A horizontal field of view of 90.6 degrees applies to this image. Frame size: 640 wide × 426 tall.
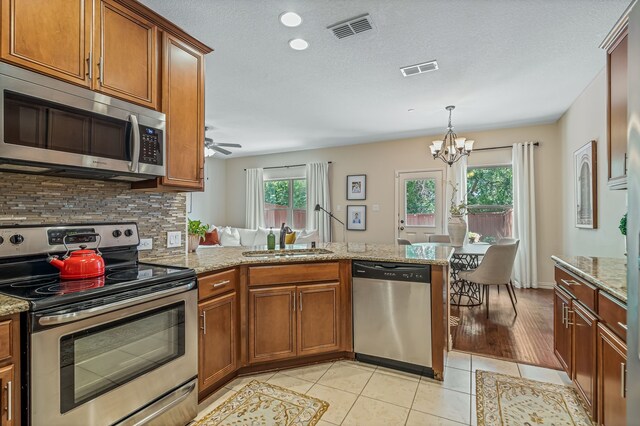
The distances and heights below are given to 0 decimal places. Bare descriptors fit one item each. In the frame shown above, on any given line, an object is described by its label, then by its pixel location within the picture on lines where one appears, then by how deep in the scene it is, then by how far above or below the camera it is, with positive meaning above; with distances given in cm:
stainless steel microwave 133 +41
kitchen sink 254 -33
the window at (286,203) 703 +24
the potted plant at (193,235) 259 -18
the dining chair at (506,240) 413 -37
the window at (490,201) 521 +20
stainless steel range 119 -53
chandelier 408 +88
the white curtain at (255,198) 734 +36
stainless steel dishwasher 224 -75
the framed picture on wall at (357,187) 627 +53
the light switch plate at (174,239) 236 -19
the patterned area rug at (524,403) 180 -117
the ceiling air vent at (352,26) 232 +142
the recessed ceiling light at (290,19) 226 +142
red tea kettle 154 -25
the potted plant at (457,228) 396 -19
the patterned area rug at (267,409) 180 -118
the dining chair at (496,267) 342 -59
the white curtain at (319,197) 655 +34
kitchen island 204 -68
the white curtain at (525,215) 489 -3
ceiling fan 484 +108
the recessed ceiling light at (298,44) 260 +142
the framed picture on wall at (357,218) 627 -9
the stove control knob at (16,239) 151 -12
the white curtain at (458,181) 536 +55
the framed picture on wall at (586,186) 332 +30
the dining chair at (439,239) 473 -39
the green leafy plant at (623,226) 205 -9
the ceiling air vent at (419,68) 300 +142
